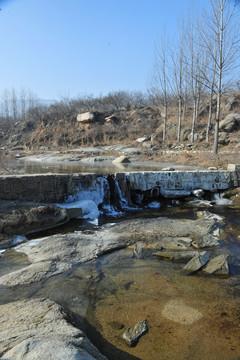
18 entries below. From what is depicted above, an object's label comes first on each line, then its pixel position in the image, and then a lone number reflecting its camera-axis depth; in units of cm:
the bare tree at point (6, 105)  6228
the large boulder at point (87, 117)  2981
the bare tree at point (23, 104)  5862
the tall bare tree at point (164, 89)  2365
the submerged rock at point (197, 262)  462
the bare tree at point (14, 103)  6014
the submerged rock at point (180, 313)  335
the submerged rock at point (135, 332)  300
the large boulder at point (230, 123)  1881
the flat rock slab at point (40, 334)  232
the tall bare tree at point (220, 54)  1477
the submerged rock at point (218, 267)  453
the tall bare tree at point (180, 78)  2209
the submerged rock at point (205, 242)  567
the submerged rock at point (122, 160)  1516
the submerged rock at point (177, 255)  504
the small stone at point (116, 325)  322
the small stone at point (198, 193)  996
